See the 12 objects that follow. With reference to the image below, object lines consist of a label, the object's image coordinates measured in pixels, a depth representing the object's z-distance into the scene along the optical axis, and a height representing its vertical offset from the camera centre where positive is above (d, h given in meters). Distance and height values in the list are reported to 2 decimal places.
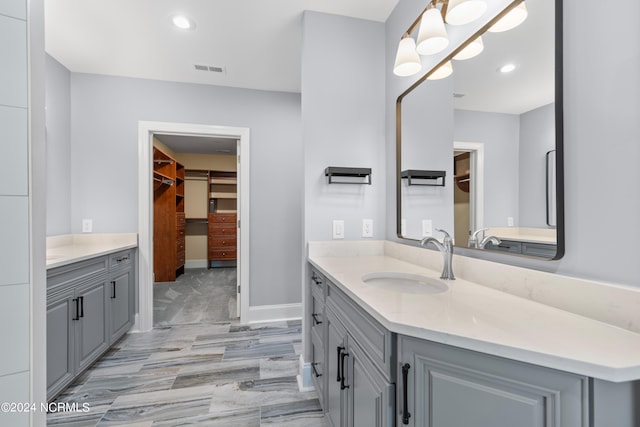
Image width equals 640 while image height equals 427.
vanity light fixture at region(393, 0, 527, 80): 1.09 +0.82
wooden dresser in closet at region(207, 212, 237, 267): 5.78 -0.52
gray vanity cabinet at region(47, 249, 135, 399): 1.70 -0.73
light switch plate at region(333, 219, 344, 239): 1.94 -0.11
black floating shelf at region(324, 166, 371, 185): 1.86 +0.28
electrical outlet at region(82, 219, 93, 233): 2.70 -0.11
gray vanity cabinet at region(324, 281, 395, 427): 0.85 -0.58
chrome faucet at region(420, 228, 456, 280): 1.27 -0.21
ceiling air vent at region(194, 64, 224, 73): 2.61 +1.41
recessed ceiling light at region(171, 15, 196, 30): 1.98 +1.41
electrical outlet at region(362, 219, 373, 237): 2.00 -0.11
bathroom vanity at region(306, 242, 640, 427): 0.57 -0.37
